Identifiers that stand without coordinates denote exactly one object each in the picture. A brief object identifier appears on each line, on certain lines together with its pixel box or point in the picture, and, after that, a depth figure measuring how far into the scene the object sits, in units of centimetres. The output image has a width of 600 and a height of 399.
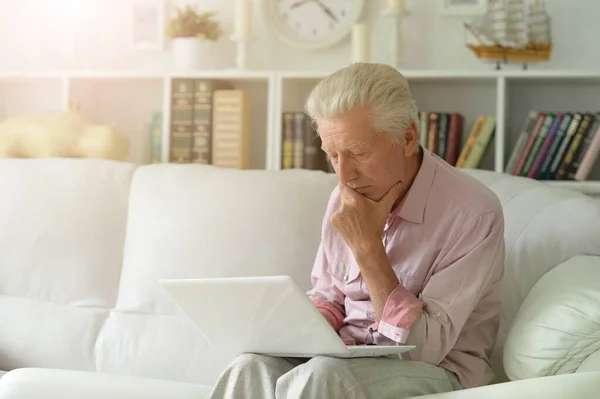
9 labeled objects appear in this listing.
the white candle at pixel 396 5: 288
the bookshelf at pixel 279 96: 280
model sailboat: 278
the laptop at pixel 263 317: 144
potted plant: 305
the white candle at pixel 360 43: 288
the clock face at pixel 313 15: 308
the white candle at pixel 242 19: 299
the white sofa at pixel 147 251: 188
